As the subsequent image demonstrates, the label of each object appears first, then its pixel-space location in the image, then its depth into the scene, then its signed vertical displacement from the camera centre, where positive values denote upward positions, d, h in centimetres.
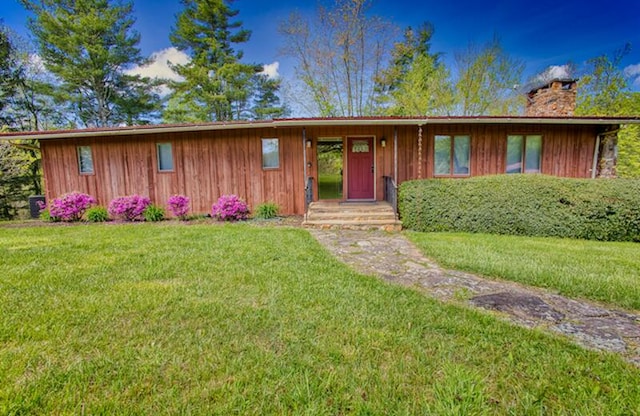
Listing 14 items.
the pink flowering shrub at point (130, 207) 823 -69
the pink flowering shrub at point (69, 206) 828 -65
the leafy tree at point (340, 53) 1483 +648
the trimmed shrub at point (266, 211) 851 -92
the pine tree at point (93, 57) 1552 +687
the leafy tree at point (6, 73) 1437 +551
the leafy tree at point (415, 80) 1592 +522
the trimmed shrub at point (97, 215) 855 -92
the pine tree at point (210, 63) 1722 +693
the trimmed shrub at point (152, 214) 850 -92
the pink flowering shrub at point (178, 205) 828 -67
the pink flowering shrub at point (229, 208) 796 -78
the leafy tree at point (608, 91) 1377 +386
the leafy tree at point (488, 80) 1527 +491
